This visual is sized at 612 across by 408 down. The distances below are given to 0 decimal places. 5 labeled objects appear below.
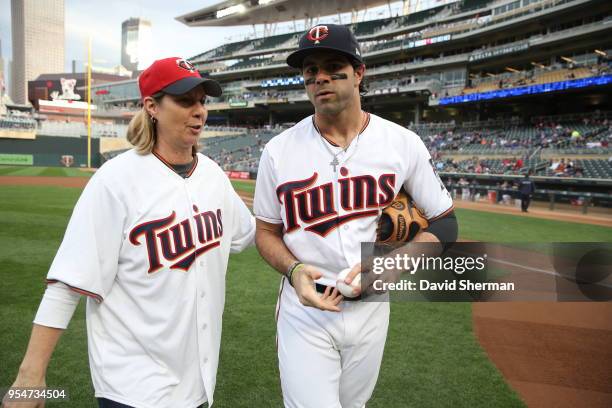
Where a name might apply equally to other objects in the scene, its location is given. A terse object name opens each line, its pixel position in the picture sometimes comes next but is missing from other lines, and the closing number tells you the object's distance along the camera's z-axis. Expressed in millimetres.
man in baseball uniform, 2129
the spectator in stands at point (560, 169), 22344
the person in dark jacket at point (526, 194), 18156
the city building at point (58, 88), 93438
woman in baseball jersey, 1848
